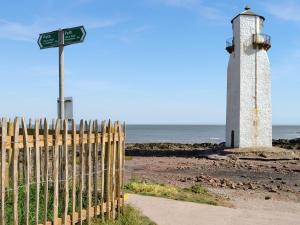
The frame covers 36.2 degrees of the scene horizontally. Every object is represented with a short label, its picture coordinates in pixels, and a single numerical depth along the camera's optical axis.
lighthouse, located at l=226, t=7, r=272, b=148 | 34.91
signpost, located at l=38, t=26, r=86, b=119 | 8.37
